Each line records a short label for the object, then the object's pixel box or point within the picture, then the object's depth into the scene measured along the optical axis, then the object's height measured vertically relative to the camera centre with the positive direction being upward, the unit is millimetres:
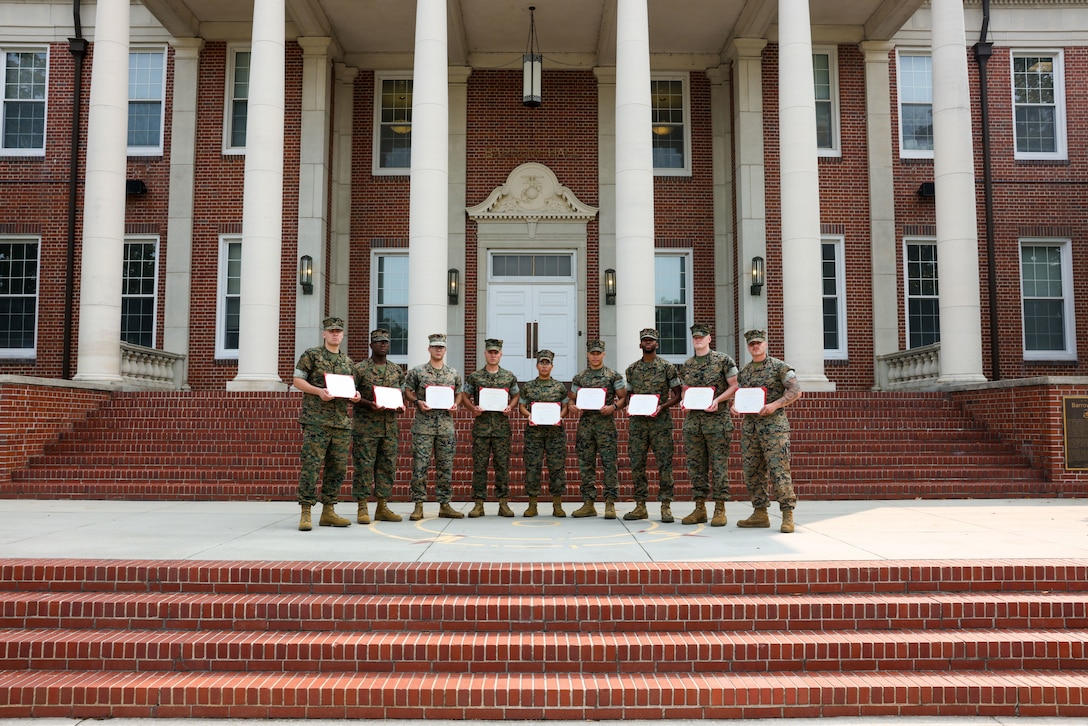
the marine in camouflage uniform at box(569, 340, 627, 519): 9164 -321
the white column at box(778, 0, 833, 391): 13875 +3523
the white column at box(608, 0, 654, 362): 13758 +3837
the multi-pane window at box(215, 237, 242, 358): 18125 +2440
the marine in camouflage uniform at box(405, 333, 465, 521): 8852 -281
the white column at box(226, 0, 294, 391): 14180 +3347
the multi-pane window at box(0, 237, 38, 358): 18438 +2548
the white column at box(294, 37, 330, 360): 18031 +5253
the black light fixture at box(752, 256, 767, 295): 17844 +2864
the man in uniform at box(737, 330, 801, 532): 8094 -292
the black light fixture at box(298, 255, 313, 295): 17906 +2935
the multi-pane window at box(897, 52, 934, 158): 18984 +7040
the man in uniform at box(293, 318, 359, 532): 8281 -185
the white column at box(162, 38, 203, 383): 18047 +4766
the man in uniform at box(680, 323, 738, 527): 8570 -251
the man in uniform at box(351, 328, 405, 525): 8688 -318
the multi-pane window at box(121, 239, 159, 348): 18484 +2668
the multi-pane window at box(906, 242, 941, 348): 18484 +2465
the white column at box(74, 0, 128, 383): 14438 +3759
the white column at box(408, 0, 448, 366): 13852 +3882
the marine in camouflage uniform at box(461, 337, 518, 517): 9242 -261
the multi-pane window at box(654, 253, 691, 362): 19125 +2476
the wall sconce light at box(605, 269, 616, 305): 18688 +2737
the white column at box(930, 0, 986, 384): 14195 +3567
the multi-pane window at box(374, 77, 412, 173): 19359 +6711
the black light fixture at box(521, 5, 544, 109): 15258 +6179
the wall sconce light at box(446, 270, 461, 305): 18672 +2773
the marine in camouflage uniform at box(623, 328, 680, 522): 8930 -214
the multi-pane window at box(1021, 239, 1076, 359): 18641 +2404
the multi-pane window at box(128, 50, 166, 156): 18828 +7209
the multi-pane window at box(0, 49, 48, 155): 18797 +7086
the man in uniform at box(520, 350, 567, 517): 9359 -462
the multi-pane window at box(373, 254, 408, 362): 19031 +2563
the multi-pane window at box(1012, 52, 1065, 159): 19031 +6974
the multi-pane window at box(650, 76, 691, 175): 19391 +6721
